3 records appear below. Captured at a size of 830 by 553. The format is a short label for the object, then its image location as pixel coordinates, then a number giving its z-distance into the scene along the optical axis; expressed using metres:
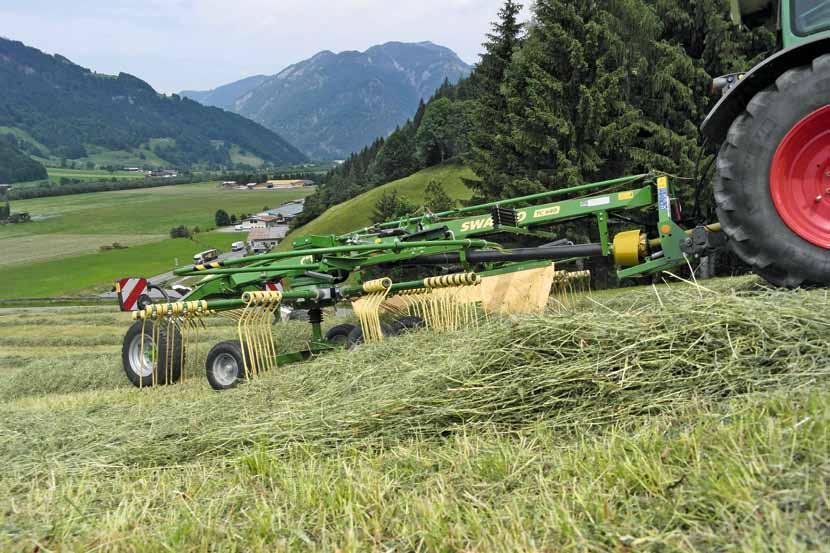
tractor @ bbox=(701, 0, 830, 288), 4.06
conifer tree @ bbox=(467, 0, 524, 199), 23.62
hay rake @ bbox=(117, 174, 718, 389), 6.38
